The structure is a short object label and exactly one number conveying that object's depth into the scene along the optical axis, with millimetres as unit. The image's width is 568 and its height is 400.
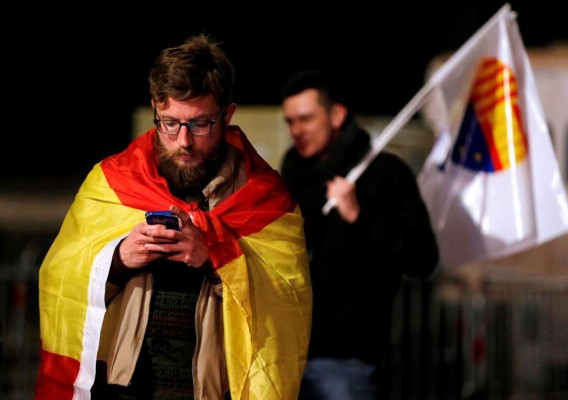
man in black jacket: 9180
